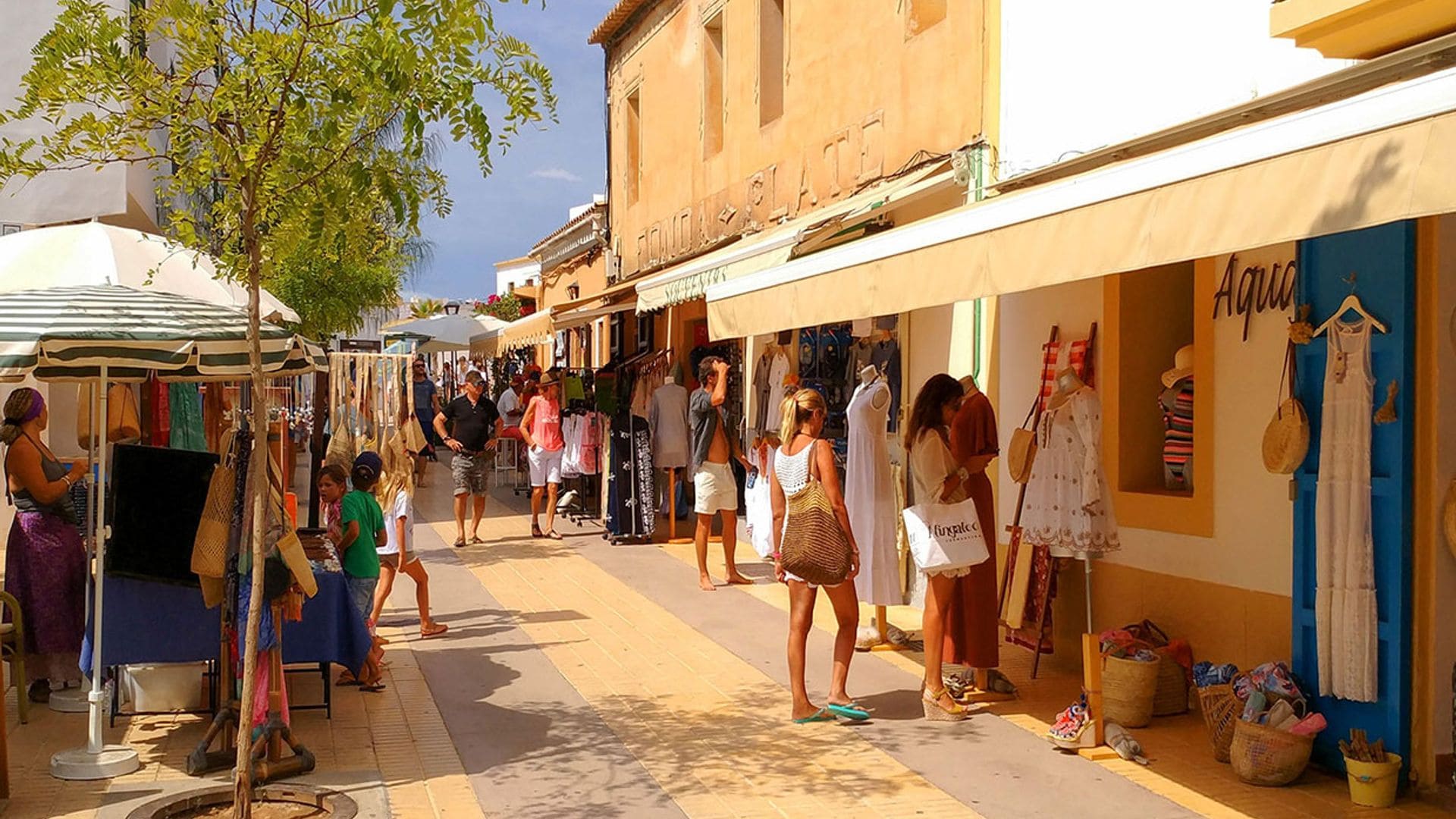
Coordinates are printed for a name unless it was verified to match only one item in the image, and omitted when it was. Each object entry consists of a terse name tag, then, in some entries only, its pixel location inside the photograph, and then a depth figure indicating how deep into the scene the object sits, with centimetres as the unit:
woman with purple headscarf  738
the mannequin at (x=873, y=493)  777
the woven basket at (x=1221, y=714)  616
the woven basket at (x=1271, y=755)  571
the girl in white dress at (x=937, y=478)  700
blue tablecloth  646
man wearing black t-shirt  1388
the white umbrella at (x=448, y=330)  2434
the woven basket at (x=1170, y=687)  701
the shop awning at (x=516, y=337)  1952
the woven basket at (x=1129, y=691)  672
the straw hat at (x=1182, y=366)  738
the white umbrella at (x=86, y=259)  725
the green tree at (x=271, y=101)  501
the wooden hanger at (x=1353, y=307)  565
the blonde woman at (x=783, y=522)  673
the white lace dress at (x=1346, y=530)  569
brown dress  739
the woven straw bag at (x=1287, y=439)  595
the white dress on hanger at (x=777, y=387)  1209
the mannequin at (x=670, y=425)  1372
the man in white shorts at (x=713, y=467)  1159
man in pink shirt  1529
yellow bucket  545
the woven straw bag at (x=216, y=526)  584
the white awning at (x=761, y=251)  976
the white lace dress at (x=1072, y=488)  737
